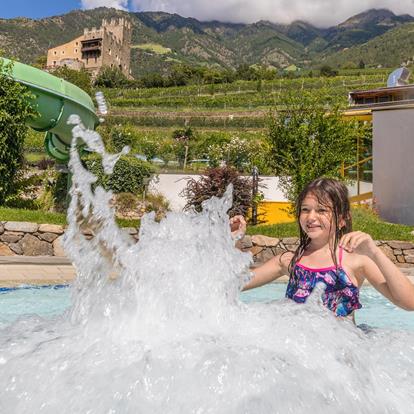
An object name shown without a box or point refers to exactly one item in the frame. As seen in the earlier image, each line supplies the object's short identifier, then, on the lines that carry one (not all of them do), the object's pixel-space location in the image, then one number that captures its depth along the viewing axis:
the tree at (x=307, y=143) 11.18
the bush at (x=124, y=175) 14.81
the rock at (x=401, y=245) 8.77
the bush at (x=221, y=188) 12.02
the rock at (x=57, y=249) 8.76
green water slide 10.45
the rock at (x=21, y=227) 8.76
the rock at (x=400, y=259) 8.80
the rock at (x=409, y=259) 8.76
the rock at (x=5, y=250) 8.73
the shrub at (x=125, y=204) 13.16
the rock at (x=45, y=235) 8.80
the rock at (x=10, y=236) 8.76
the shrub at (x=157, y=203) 13.82
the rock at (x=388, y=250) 8.80
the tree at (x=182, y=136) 34.99
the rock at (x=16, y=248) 8.78
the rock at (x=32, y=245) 8.78
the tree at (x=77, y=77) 66.50
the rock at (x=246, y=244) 8.96
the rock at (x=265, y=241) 8.93
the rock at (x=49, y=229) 8.77
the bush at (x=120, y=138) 30.70
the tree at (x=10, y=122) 10.08
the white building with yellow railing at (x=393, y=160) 11.73
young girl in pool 2.49
